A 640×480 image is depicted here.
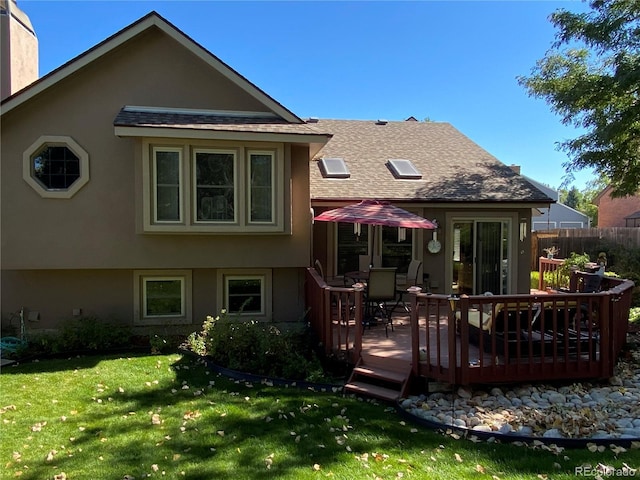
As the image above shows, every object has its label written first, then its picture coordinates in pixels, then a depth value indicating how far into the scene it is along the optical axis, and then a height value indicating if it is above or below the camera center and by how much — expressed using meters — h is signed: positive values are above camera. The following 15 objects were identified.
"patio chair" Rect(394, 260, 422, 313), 9.29 -0.85
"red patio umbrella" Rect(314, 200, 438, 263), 7.46 +0.42
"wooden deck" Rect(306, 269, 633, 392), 5.58 -1.50
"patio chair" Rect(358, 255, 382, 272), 10.20 -0.57
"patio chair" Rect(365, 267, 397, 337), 7.56 -0.86
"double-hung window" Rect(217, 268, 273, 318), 9.23 -1.16
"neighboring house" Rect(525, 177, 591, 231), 44.34 +2.11
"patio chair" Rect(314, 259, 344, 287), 10.00 -1.04
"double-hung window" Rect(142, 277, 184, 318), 8.96 -1.23
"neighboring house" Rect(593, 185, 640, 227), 36.44 +2.57
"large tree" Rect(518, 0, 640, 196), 8.63 +3.29
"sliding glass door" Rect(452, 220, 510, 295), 10.95 -0.48
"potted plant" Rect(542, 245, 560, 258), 14.01 -0.45
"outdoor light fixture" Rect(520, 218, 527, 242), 11.00 +0.26
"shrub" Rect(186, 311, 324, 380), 6.41 -1.83
